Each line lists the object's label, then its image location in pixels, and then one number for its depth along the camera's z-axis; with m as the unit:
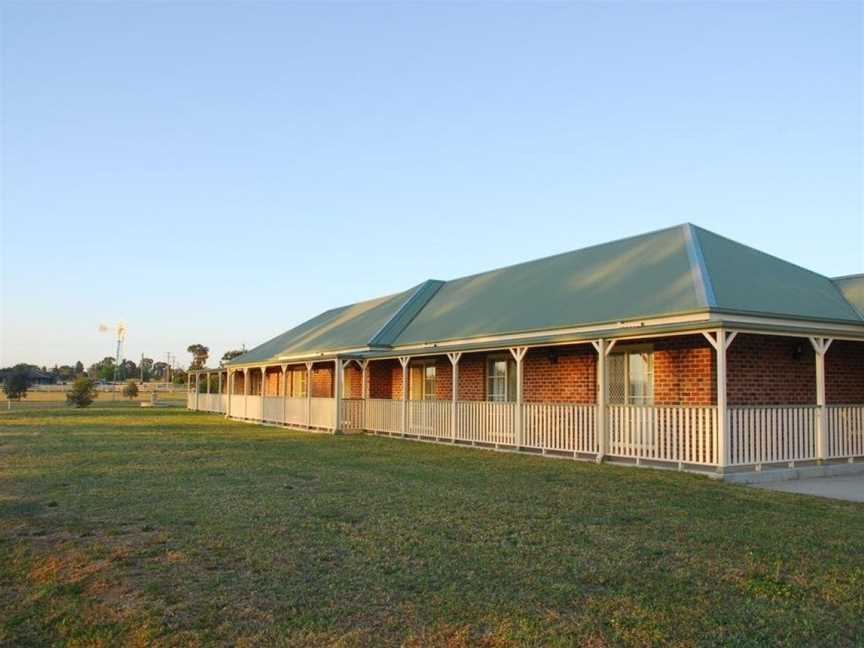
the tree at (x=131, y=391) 60.34
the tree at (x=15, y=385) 46.50
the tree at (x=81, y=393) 41.28
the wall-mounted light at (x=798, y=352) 14.98
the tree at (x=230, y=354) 82.62
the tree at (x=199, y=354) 99.25
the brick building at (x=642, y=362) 12.67
